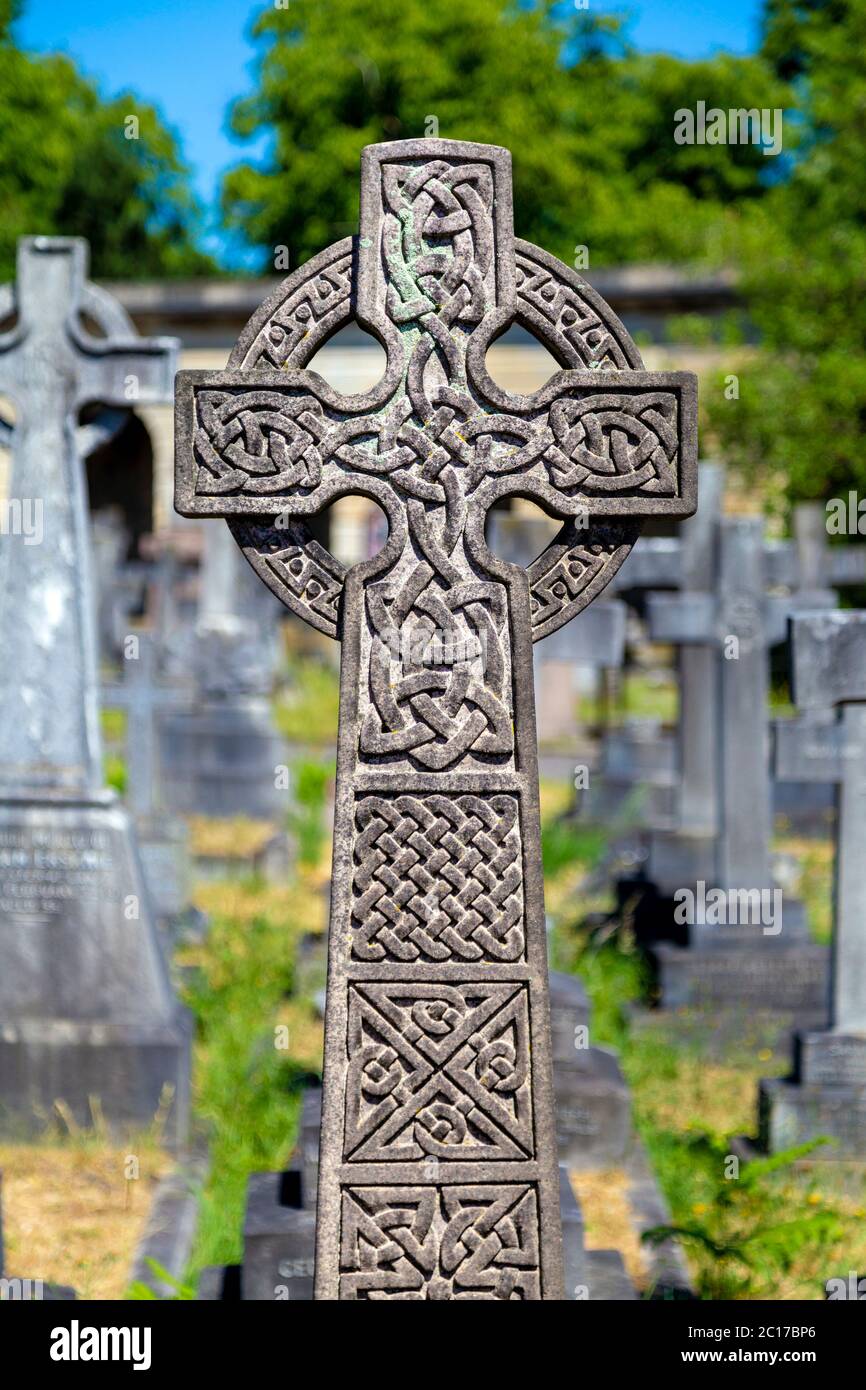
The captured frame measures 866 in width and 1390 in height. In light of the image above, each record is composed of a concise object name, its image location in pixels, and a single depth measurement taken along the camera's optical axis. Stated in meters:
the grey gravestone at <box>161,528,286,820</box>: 11.77
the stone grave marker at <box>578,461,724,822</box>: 8.66
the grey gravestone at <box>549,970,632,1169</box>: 5.73
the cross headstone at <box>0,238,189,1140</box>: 5.92
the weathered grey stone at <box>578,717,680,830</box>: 11.05
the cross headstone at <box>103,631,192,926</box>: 8.31
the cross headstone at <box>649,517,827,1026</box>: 7.49
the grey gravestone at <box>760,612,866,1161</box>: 5.62
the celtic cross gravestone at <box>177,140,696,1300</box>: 3.02
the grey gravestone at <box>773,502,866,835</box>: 10.98
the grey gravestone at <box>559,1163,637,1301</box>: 4.21
